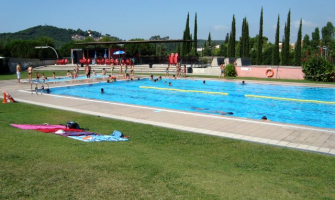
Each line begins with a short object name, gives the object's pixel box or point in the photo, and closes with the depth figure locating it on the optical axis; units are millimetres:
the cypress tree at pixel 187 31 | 54406
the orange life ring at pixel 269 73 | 27469
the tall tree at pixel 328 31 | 78738
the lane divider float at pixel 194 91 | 20364
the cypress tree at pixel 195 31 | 56375
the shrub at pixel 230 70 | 28891
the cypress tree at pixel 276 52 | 43622
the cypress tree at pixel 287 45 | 43438
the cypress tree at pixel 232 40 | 47750
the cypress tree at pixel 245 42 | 47562
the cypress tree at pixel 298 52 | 43875
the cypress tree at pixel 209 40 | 92938
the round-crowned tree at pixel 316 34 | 73925
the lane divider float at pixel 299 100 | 16622
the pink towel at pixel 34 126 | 8068
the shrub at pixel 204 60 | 39075
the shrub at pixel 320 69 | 23656
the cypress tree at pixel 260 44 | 44219
